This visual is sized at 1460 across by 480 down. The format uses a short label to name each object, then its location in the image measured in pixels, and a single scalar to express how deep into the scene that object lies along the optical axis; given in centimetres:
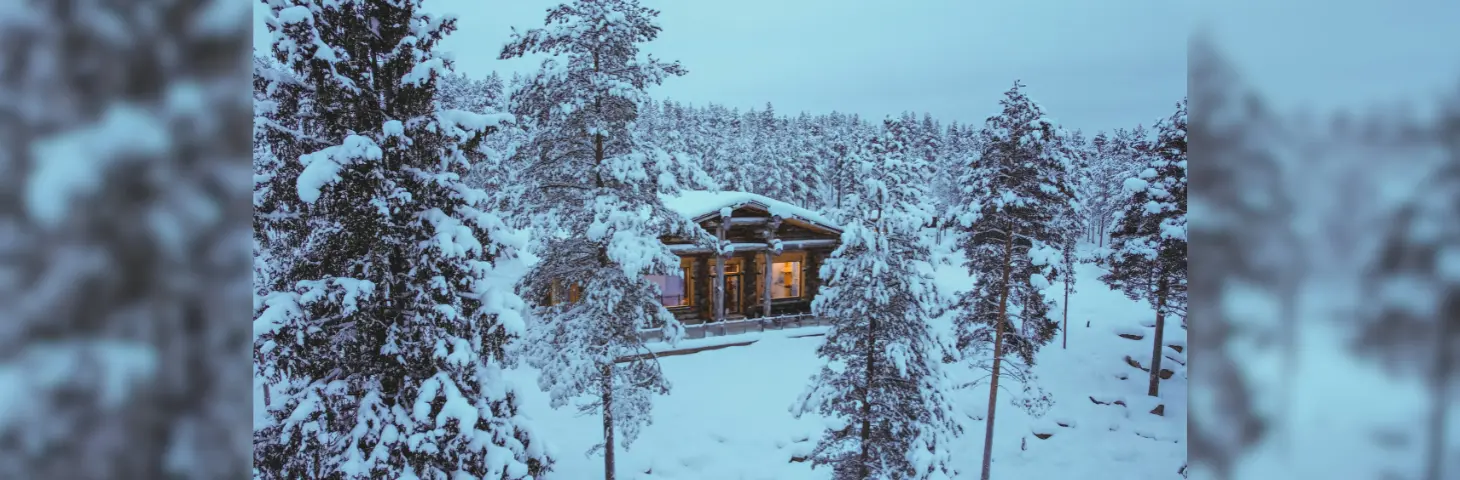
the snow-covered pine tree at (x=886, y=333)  1133
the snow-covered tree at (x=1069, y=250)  2670
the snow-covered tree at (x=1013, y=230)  1477
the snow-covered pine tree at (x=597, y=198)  1137
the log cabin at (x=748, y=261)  2580
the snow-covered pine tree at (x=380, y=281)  645
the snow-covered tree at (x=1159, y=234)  1852
